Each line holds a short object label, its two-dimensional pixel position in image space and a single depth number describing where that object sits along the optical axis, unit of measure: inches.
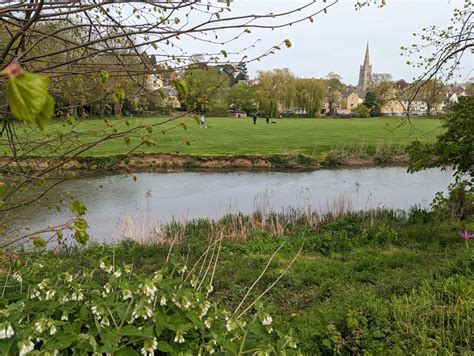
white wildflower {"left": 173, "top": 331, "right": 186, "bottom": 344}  64.7
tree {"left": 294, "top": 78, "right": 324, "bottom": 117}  2534.4
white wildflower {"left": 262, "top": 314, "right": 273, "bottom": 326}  69.4
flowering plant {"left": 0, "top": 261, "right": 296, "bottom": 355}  59.9
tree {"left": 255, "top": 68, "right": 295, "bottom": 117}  2370.8
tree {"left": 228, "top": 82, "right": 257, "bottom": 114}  1895.9
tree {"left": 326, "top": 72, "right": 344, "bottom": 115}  2920.8
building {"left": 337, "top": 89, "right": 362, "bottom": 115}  3780.0
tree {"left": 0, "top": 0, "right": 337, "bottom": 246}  83.7
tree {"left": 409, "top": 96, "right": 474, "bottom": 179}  277.6
